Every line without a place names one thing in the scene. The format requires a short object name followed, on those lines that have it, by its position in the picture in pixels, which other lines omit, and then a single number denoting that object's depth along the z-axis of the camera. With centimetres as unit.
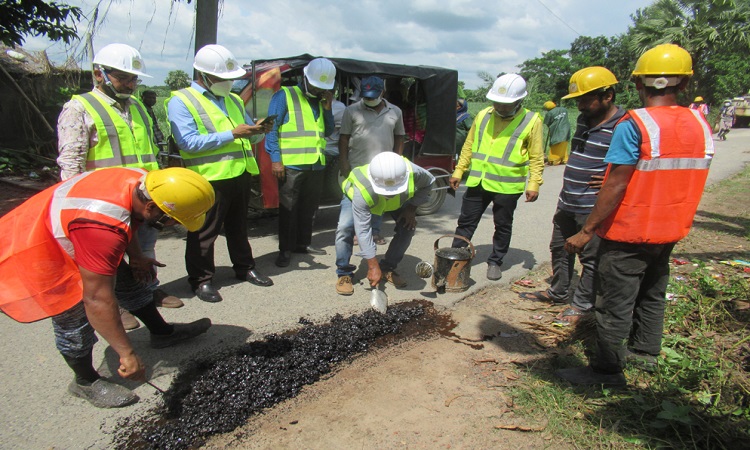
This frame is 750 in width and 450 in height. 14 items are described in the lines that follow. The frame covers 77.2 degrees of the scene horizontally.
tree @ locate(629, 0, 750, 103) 1752
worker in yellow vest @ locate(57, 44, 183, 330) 320
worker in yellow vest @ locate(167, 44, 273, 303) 376
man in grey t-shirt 484
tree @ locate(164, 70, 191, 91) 2959
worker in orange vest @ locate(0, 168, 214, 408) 212
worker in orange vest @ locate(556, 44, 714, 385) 253
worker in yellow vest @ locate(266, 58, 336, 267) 454
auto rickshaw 541
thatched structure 948
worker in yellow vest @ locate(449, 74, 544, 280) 432
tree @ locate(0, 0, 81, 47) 637
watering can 426
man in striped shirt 340
